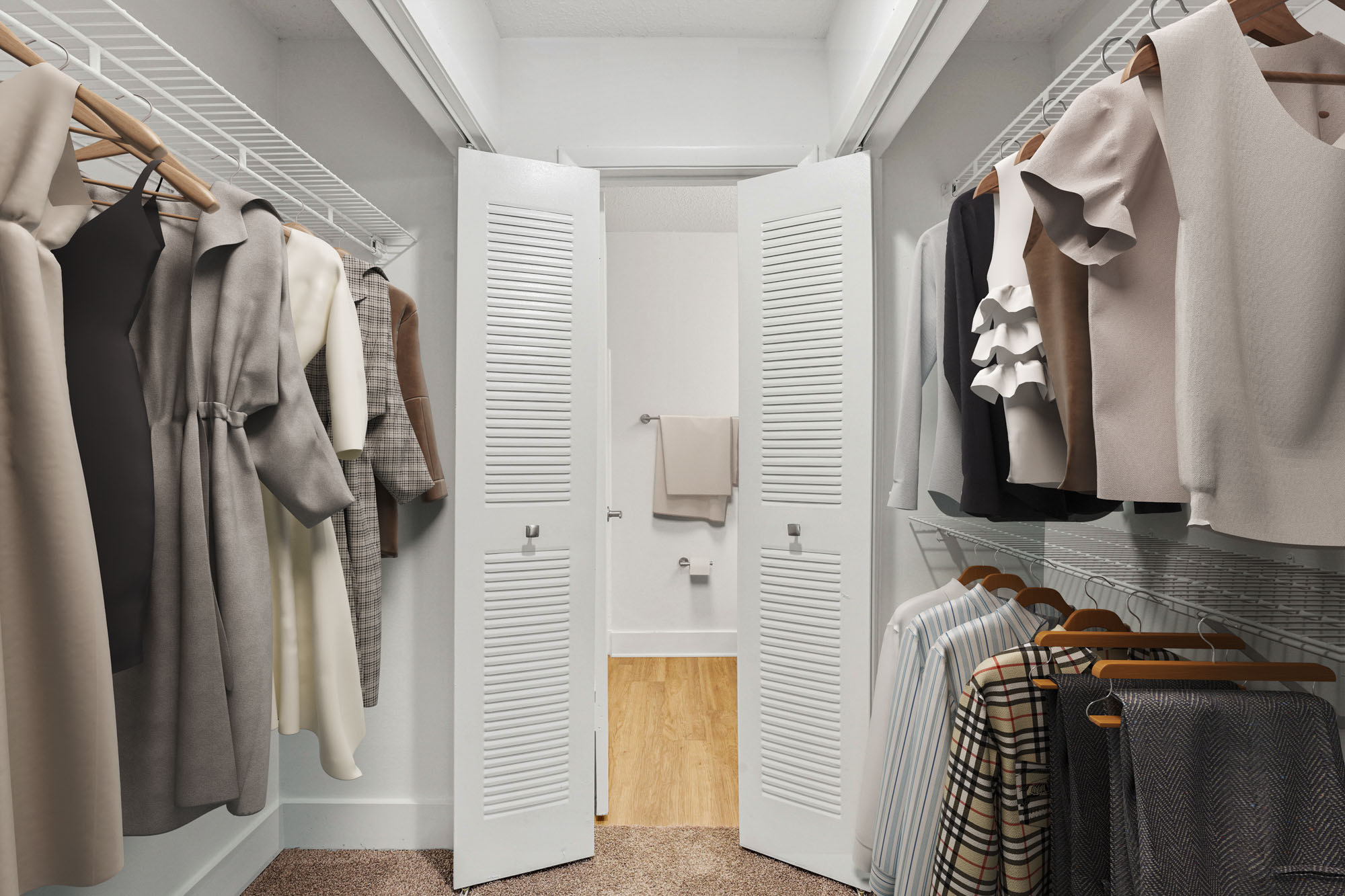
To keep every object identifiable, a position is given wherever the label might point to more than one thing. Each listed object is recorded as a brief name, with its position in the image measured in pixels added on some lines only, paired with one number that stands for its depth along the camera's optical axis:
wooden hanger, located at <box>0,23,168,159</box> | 0.87
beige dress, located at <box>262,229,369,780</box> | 1.19
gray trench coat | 0.92
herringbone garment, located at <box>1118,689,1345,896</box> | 0.75
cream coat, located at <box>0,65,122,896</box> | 0.69
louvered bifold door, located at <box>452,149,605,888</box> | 1.86
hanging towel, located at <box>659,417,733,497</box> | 3.64
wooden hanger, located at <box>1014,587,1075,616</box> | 1.35
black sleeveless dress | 0.84
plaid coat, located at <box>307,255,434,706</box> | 1.62
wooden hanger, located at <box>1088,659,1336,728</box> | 0.91
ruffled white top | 0.90
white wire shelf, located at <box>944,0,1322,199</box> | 1.00
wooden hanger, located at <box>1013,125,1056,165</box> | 0.97
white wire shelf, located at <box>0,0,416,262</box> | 1.28
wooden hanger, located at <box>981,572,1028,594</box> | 1.49
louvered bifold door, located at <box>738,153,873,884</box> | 1.86
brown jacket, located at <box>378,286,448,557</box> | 1.83
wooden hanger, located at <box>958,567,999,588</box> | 1.63
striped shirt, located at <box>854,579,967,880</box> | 1.57
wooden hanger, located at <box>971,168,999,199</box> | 1.11
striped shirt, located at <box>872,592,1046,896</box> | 1.23
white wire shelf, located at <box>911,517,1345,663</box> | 0.86
